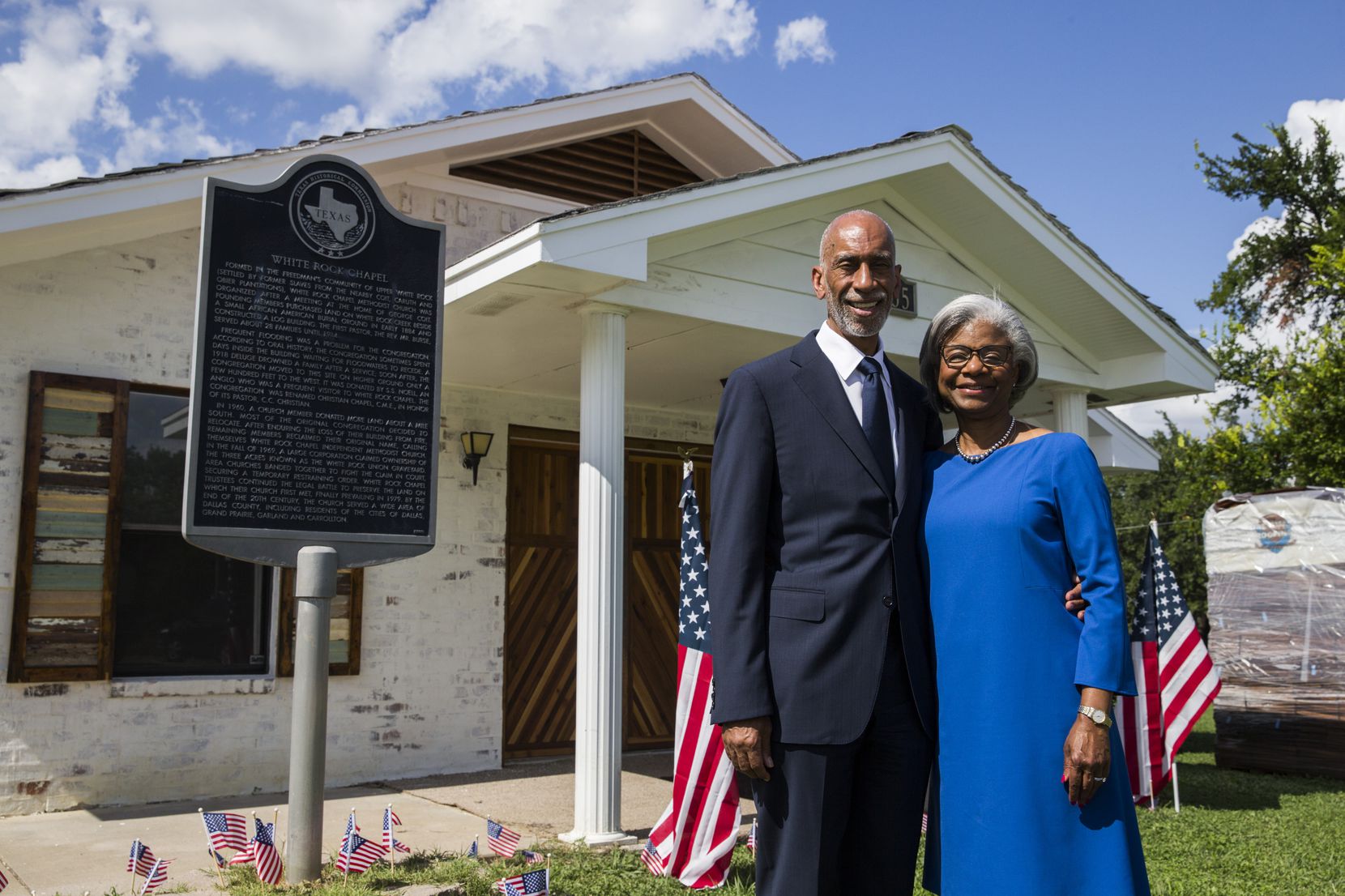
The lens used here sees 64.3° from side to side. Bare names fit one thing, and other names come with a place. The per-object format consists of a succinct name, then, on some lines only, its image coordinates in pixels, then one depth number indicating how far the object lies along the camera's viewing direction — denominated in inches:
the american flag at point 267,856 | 184.7
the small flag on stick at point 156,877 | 174.4
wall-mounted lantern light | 338.3
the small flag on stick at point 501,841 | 204.1
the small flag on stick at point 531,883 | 175.2
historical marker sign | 187.0
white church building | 250.8
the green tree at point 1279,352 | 493.0
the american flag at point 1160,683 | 290.0
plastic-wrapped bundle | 362.9
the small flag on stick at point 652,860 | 203.9
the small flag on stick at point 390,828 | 197.0
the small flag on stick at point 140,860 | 178.7
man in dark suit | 99.5
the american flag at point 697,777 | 201.9
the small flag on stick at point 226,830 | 188.4
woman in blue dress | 96.8
